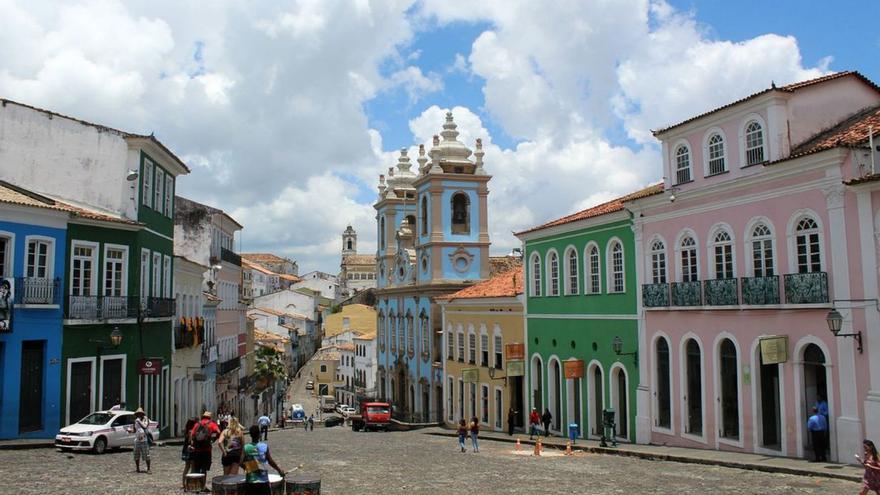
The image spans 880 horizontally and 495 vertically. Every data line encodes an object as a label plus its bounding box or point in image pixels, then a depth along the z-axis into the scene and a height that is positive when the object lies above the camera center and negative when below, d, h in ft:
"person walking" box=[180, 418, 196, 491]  46.39 -6.23
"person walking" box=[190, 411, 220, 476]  46.55 -5.93
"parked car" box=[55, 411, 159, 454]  65.21 -7.27
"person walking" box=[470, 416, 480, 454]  81.39 -9.40
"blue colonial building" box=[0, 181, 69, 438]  71.26 +2.38
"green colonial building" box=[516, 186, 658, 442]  86.94 +1.77
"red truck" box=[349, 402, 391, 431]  135.85 -12.99
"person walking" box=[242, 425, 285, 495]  35.04 -5.70
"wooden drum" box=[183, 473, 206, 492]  45.88 -7.80
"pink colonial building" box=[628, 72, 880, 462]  59.26 +4.81
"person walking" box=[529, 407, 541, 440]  94.12 -9.60
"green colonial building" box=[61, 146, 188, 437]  77.82 +3.50
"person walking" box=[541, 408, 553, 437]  98.68 -9.90
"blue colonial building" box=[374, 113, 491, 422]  161.58 +14.76
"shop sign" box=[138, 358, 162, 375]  83.82 -2.74
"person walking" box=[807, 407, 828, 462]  59.62 -7.12
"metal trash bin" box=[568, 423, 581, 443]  84.17 -9.71
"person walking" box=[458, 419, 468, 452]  83.46 -9.72
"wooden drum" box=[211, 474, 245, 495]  37.80 -6.65
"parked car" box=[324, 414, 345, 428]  174.48 -17.70
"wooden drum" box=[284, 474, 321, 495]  39.32 -6.93
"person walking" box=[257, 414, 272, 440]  75.15 -7.56
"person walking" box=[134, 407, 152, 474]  53.47 -6.29
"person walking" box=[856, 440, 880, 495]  41.04 -6.84
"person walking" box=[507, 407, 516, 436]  103.91 -10.36
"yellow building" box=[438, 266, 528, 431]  113.19 -2.36
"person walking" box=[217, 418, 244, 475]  42.32 -5.69
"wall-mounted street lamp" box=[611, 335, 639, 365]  82.43 -1.21
